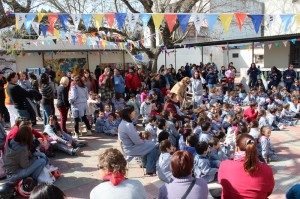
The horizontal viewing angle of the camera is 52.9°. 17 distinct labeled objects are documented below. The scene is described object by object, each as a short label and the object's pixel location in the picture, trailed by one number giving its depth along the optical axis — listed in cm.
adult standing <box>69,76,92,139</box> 745
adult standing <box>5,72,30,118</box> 629
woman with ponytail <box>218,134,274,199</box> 280
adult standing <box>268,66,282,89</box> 1430
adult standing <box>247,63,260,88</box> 1510
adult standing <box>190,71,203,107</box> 1097
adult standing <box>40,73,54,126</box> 745
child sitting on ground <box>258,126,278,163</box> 590
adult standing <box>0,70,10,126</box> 863
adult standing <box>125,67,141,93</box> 1072
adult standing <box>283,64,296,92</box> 1374
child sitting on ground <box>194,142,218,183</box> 479
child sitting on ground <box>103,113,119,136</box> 811
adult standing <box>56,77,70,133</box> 745
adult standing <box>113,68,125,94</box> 972
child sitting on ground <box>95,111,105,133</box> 834
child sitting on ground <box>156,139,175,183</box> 473
